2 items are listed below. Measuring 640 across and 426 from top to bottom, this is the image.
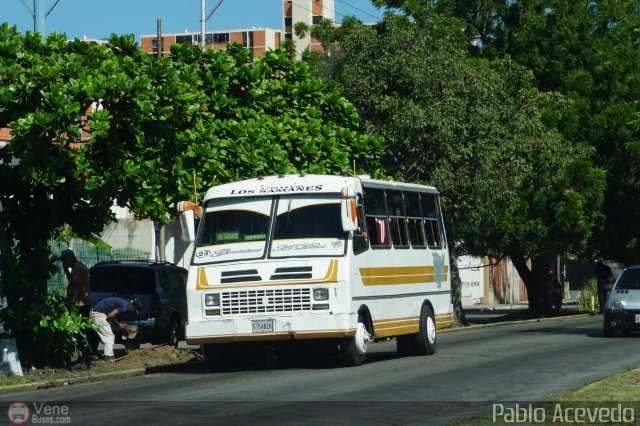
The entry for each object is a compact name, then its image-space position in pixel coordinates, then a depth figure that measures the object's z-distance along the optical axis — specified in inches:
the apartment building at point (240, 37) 6678.2
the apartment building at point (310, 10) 5728.3
